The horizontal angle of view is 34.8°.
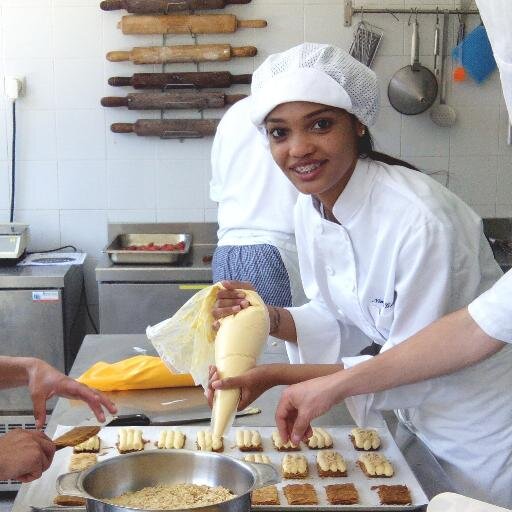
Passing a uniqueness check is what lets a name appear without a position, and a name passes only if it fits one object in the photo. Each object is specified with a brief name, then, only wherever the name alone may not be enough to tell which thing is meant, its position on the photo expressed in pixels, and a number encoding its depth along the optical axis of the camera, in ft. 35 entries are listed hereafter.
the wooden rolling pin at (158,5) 13.42
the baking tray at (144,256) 12.53
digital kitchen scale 12.92
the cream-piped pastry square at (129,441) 5.60
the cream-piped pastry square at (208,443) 5.64
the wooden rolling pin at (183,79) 13.58
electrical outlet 13.60
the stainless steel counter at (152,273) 12.37
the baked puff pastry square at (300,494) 4.82
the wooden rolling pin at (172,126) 13.80
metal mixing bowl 4.40
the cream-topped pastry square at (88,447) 5.57
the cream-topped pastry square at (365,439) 5.64
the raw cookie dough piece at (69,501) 4.64
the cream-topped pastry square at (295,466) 5.21
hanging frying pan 13.67
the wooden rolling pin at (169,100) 13.69
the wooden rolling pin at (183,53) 13.55
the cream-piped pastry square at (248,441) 5.65
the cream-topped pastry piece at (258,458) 5.37
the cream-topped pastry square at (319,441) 5.66
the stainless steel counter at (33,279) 12.28
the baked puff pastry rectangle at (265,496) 4.78
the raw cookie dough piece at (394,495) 4.76
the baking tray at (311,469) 4.75
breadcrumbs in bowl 4.42
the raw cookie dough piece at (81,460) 5.28
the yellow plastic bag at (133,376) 6.89
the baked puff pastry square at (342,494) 4.84
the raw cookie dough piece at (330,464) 5.24
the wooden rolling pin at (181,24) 13.48
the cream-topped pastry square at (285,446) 5.68
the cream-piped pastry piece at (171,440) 5.67
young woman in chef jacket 5.28
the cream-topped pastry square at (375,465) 5.17
